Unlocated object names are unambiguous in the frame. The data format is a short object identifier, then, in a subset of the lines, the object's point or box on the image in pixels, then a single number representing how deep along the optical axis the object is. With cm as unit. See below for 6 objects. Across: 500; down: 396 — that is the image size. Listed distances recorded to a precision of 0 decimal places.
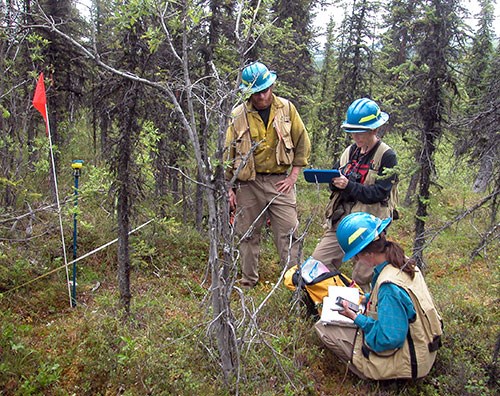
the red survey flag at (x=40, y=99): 482
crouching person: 338
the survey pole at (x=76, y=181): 472
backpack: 437
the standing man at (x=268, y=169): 499
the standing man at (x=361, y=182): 438
